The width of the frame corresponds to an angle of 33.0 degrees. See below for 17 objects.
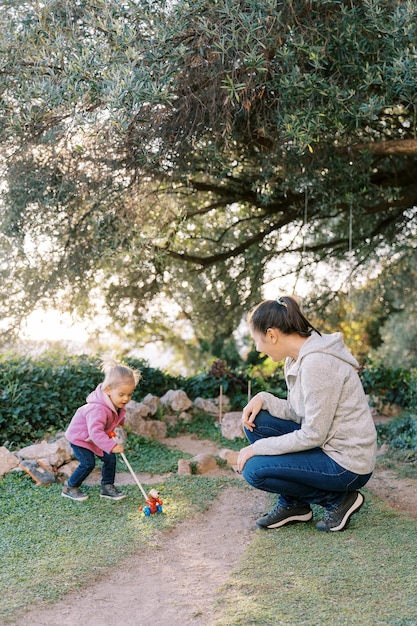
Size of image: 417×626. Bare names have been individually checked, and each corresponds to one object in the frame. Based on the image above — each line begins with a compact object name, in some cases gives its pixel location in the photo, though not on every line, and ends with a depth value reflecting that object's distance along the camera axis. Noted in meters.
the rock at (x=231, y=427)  6.77
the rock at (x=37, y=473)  5.05
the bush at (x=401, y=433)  6.21
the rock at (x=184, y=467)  5.37
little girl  4.74
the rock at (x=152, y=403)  7.07
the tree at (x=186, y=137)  4.89
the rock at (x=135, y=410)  6.56
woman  3.67
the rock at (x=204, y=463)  5.44
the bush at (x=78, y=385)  6.15
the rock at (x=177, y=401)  7.35
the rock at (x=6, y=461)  5.21
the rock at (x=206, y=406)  7.60
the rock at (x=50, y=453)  5.31
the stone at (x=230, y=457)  5.65
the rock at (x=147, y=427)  6.50
